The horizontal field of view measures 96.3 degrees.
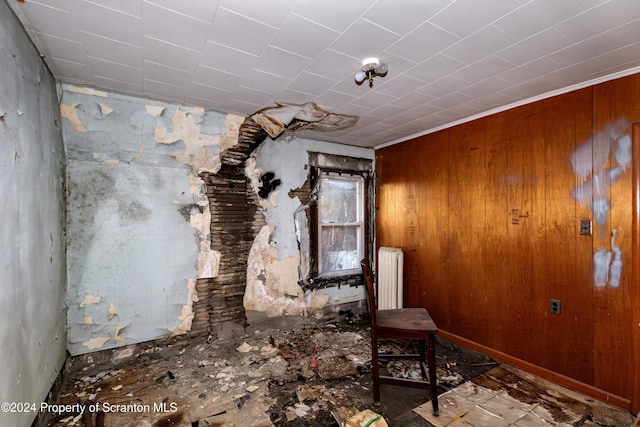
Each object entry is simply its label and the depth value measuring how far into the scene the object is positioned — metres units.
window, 3.86
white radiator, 3.60
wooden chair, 1.96
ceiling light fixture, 1.95
